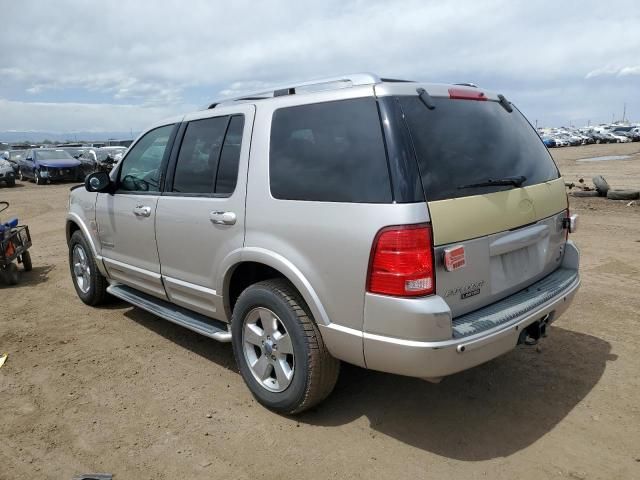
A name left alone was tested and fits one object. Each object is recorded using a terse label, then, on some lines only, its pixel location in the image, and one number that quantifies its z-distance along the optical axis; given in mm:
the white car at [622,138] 55594
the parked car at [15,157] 27200
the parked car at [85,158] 24716
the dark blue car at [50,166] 23562
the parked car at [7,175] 22438
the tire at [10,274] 6668
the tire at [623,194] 10812
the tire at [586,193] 11688
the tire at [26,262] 7295
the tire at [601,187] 11484
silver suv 2656
